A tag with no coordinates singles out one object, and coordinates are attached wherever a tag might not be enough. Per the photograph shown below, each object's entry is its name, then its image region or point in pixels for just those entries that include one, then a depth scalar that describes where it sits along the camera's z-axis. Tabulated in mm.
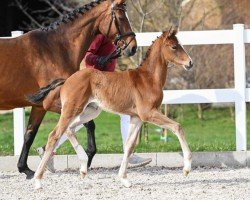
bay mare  9734
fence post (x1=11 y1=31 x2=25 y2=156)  11273
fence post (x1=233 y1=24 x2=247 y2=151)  11188
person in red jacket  10266
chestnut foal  8727
